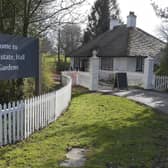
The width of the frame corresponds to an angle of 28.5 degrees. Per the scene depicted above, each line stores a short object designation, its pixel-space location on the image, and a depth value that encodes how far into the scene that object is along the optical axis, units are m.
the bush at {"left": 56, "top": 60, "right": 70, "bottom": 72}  46.86
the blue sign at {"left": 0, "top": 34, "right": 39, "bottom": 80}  8.47
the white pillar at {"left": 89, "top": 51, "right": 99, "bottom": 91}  19.09
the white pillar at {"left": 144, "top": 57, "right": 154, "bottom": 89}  20.55
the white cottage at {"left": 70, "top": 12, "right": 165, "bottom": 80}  29.75
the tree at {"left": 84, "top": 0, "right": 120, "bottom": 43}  53.97
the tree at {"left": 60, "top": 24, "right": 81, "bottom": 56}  61.35
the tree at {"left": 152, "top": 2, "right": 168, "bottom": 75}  21.02
